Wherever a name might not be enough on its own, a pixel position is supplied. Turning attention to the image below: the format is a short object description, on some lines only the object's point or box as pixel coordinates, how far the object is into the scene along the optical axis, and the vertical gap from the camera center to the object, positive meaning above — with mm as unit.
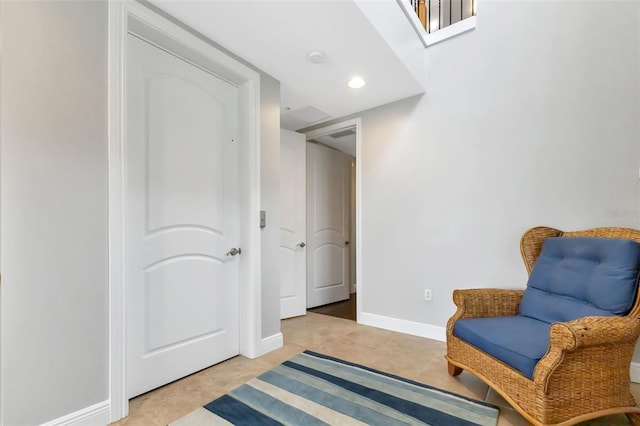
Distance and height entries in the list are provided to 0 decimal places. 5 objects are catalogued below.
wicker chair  1312 -760
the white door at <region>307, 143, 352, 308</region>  3791 -158
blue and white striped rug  1550 -1077
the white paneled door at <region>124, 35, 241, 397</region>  1776 -33
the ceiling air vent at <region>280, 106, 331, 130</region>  3242 +1106
